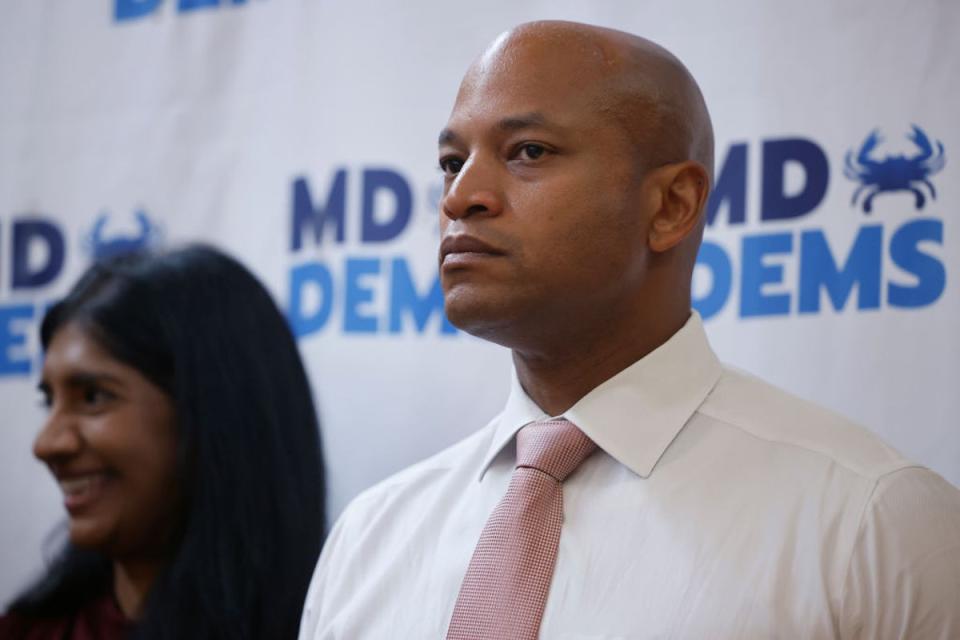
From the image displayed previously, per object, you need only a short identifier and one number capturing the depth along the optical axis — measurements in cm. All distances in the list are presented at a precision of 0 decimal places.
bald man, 224
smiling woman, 268
